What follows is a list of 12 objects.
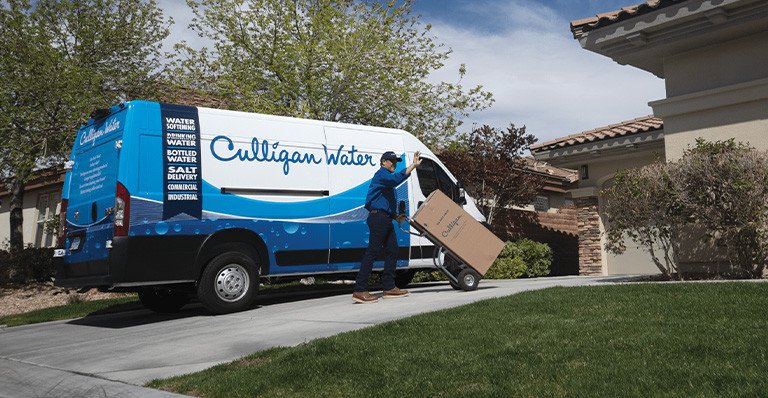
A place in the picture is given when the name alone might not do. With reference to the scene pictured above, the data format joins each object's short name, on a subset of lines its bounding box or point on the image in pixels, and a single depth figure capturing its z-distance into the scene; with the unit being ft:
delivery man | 30.48
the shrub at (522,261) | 57.16
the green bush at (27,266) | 57.26
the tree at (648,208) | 31.73
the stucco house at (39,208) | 77.83
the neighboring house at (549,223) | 66.23
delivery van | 27.96
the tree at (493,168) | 62.18
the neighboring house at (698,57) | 34.94
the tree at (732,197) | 29.78
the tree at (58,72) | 50.34
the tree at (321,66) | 55.26
